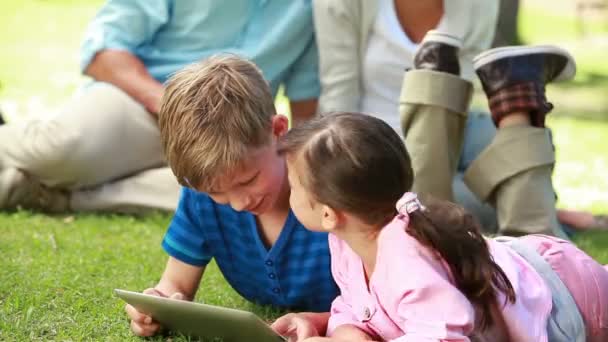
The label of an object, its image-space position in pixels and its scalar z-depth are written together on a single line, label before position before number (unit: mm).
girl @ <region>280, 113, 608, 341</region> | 3899
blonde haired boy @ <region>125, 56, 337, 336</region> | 4612
